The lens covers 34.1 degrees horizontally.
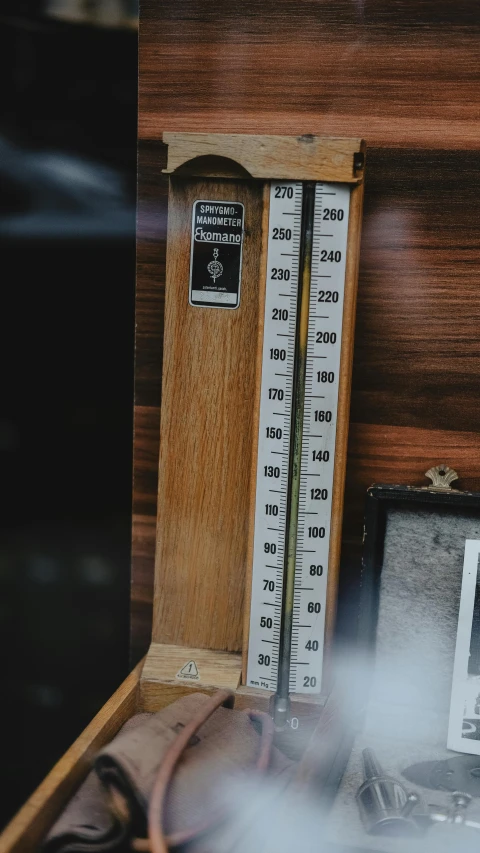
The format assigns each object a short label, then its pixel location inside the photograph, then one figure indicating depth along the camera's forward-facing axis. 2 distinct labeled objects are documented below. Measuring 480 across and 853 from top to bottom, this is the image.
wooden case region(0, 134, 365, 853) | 0.86
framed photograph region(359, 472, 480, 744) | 0.88
